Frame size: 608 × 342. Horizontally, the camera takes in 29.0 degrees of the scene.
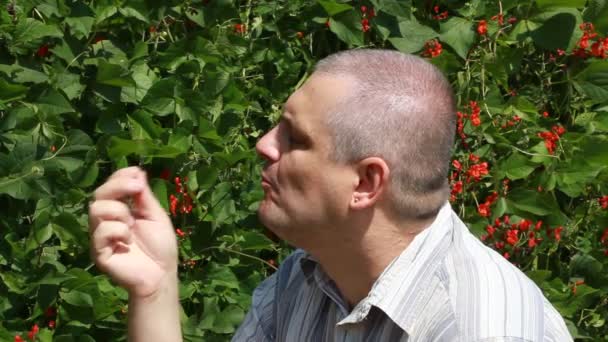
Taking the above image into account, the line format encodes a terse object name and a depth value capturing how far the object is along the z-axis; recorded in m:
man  2.15
